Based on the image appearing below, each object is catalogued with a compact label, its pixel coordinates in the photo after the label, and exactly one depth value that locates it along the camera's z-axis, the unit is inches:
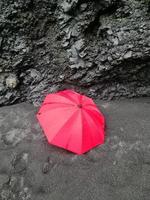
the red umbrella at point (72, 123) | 100.8
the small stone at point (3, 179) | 96.7
